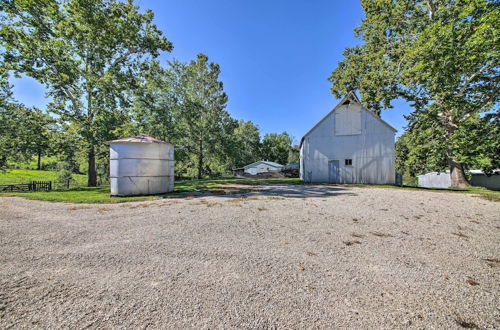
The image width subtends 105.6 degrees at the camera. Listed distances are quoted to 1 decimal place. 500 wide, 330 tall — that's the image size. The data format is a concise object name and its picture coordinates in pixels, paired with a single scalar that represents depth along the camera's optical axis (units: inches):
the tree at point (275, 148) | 2256.4
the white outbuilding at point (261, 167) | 1658.8
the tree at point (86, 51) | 514.9
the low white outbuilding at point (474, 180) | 868.6
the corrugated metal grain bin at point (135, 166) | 406.0
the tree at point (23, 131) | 536.7
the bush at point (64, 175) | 1049.5
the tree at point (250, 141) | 2047.0
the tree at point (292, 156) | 2384.4
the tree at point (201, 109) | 993.5
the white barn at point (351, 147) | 642.2
